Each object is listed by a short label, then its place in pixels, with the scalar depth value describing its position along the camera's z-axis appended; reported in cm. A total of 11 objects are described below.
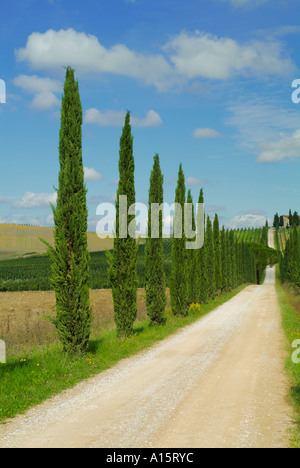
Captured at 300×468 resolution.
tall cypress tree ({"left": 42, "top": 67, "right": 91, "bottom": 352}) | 1116
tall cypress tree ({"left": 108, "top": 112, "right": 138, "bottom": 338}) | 1439
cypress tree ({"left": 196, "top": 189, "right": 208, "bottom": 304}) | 2836
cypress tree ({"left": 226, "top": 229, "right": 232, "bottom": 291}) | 4228
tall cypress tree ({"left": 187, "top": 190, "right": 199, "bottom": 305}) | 2408
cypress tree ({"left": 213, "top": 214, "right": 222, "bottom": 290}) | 3731
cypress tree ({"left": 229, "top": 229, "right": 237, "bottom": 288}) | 4731
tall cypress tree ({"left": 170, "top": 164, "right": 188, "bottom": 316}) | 2089
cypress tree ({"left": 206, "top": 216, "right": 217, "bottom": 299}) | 3250
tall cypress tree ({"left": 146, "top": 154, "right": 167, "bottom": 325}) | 1764
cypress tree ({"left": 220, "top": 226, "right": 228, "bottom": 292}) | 4000
